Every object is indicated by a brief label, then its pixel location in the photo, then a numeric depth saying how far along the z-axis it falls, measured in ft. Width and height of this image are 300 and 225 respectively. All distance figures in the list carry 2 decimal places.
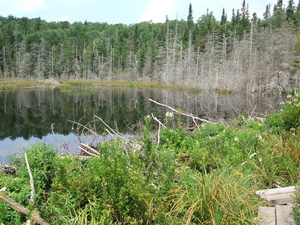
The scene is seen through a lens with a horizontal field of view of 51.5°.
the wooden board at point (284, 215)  12.13
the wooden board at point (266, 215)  11.85
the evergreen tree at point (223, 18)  308.19
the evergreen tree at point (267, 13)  289.62
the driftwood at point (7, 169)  16.12
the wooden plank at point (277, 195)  13.47
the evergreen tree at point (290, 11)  224.12
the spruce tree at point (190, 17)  283.87
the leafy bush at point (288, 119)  25.99
